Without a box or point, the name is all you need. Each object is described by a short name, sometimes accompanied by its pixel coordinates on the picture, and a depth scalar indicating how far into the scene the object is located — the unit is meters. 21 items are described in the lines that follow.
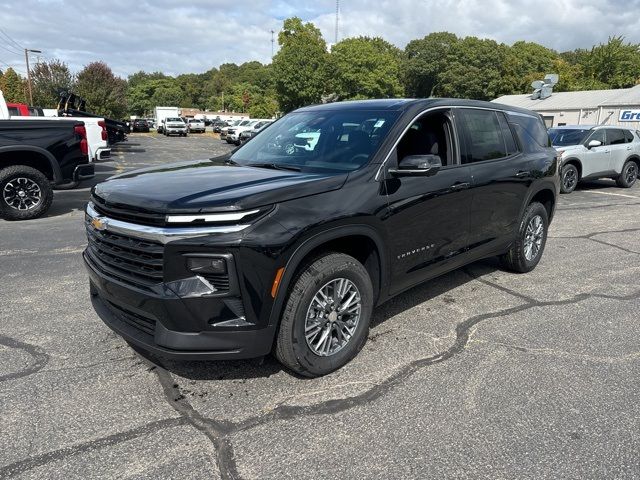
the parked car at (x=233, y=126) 35.22
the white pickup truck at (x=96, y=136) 11.46
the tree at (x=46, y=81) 42.00
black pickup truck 7.86
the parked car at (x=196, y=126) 53.94
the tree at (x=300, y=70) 45.94
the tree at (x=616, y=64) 48.78
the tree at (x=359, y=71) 52.91
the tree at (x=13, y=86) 44.62
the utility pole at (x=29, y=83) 41.79
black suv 2.64
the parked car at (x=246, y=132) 31.28
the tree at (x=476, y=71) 64.31
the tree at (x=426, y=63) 80.38
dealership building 27.52
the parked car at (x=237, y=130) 33.19
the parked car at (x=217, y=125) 54.31
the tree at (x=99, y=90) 40.09
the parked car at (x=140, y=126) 49.97
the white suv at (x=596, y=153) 12.20
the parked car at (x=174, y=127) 45.44
